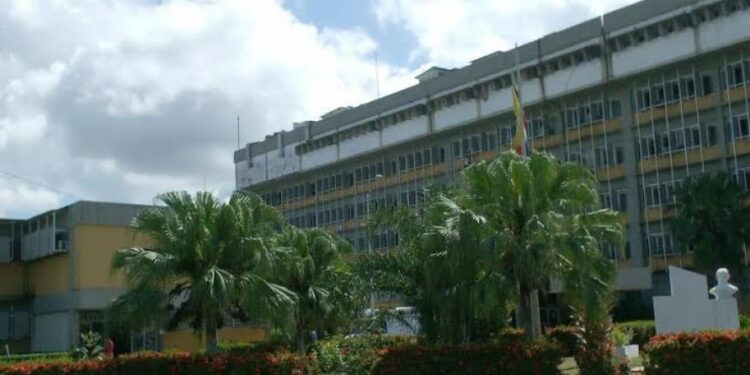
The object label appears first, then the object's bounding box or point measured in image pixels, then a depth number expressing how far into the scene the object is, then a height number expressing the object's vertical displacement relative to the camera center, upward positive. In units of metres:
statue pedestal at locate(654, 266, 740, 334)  24.56 -0.12
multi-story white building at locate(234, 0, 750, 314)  54.78 +13.97
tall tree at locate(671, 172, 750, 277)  49.59 +4.34
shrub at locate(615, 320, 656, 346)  39.47 -1.05
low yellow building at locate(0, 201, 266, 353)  49.69 +2.71
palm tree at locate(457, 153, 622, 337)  22.55 +2.49
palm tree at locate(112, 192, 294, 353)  24.83 +1.74
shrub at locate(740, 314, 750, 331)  34.81 -0.79
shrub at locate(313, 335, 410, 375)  27.12 -1.00
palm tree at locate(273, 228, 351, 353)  34.91 +1.75
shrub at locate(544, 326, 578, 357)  22.99 -0.79
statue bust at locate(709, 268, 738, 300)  24.11 +0.37
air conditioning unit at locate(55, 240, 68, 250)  50.84 +4.94
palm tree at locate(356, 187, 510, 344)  23.00 +1.27
